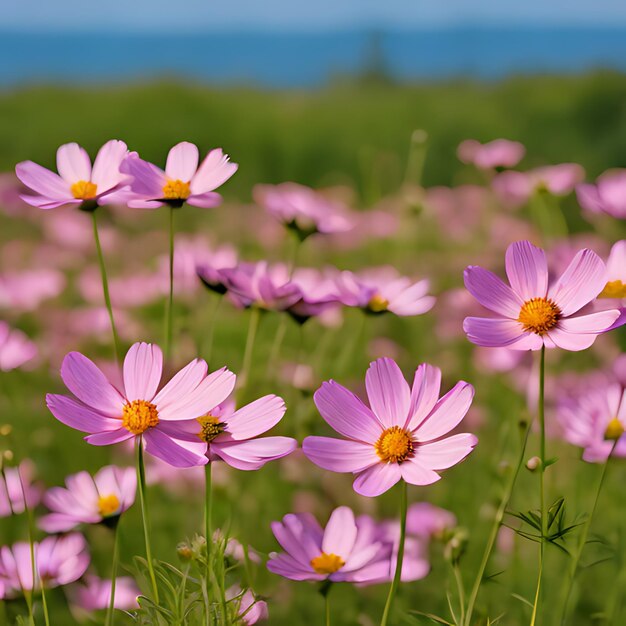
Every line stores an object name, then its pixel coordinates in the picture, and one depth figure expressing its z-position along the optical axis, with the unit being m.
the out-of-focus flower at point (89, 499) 1.21
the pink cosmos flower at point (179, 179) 1.17
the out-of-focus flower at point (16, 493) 1.26
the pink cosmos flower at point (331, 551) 1.17
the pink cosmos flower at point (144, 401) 1.10
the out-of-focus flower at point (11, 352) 1.28
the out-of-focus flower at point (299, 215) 1.33
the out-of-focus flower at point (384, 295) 1.26
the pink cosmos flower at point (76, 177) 1.19
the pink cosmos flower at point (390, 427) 1.10
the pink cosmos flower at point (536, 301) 1.11
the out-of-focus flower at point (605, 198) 1.26
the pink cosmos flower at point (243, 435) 1.10
